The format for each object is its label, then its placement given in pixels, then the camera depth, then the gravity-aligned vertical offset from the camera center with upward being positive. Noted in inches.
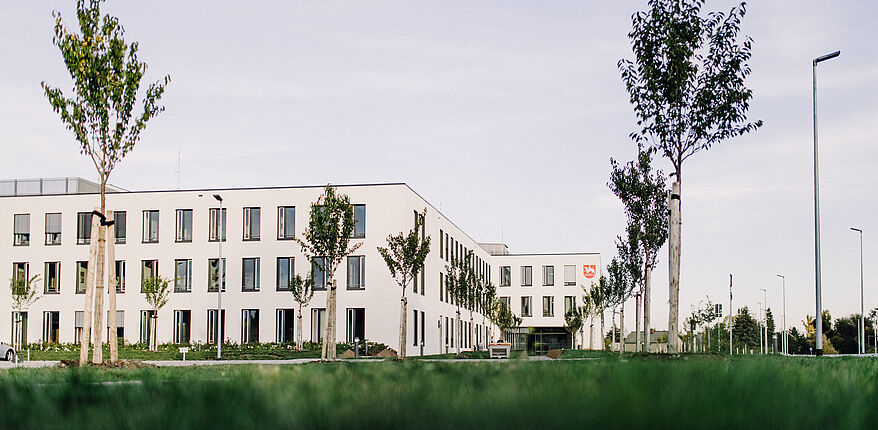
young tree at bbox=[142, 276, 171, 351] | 2213.3 -48.6
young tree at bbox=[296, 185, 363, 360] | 1520.7 +82.9
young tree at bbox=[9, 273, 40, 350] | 2268.0 -48.0
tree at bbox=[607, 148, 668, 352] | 1523.1 +143.2
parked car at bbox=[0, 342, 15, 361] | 1676.7 -152.9
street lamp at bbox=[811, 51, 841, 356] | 1322.6 +61.6
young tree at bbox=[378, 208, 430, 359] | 1792.6 +48.9
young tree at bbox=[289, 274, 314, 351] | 2080.5 -28.1
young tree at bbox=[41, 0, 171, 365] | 896.9 +199.8
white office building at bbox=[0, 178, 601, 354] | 2349.9 +50.5
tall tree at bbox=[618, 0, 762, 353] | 896.3 +212.8
